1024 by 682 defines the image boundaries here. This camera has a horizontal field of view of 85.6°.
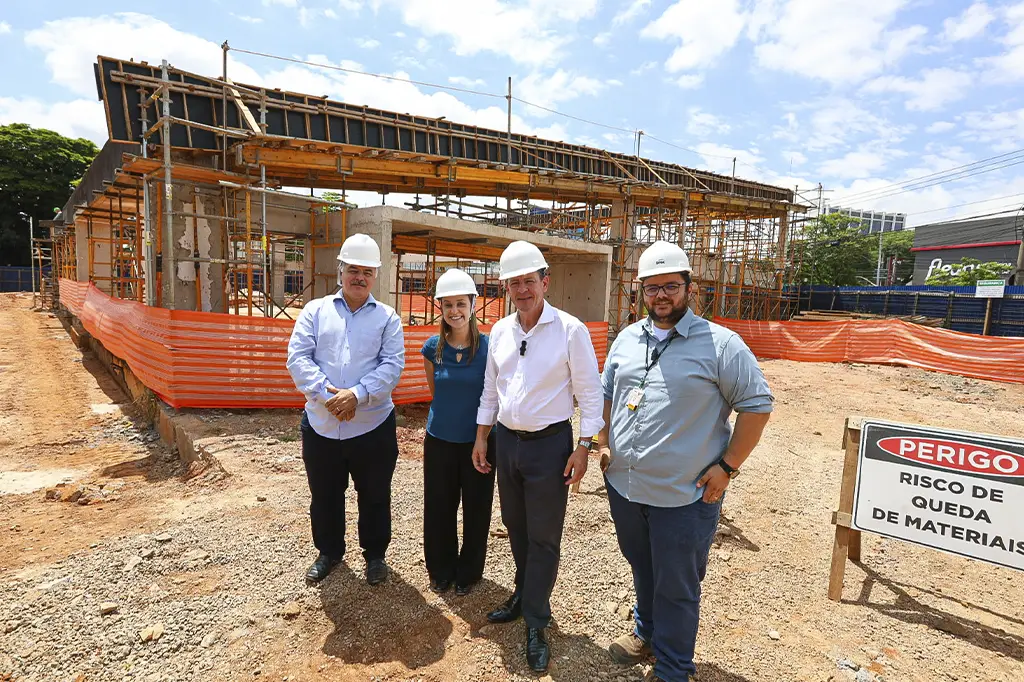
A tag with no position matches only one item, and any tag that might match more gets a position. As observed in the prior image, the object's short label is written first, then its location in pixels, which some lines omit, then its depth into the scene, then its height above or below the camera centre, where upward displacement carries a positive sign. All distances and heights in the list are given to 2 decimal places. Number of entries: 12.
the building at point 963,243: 40.50 +4.35
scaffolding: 10.17 +2.42
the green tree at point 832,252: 29.02 +2.27
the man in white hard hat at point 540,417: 2.66 -0.65
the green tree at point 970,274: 27.53 +1.39
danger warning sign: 3.05 -1.11
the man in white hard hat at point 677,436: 2.31 -0.63
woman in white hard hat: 3.09 -0.91
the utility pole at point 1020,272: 22.78 +1.23
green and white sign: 19.34 +0.45
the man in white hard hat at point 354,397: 3.23 -0.70
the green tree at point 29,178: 35.84 +5.53
